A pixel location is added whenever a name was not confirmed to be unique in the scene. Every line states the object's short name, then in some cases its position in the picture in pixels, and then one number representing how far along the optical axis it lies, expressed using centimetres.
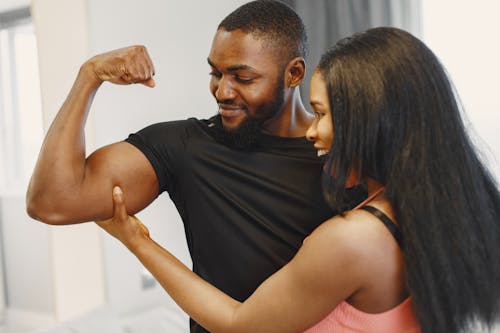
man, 117
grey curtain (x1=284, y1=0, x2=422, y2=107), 272
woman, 89
